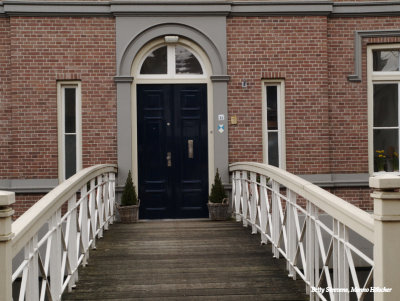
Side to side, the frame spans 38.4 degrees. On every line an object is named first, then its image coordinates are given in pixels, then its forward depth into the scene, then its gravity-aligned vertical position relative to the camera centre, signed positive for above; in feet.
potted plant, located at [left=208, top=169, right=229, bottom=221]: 32.58 -3.36
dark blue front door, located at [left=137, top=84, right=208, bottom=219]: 34.73 -0.36
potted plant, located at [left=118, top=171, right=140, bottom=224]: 31.63 -3.35
